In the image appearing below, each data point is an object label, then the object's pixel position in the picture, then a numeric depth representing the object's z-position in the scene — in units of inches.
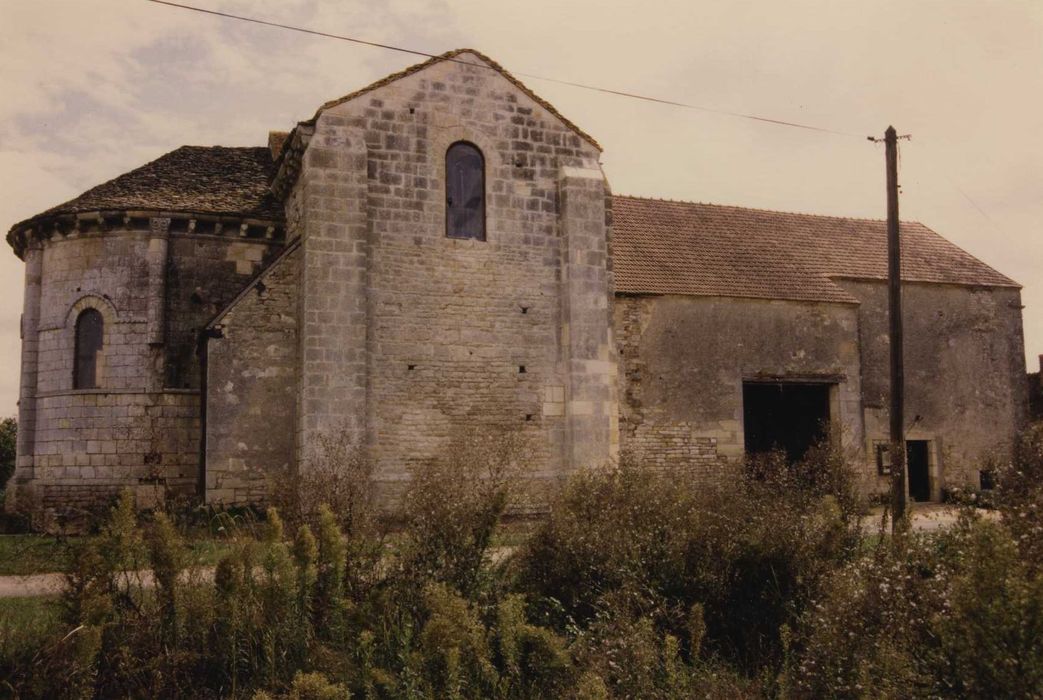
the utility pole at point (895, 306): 537.3
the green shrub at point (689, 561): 331.6
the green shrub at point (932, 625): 191.0
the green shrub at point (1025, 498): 224.8
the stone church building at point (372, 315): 550.6
